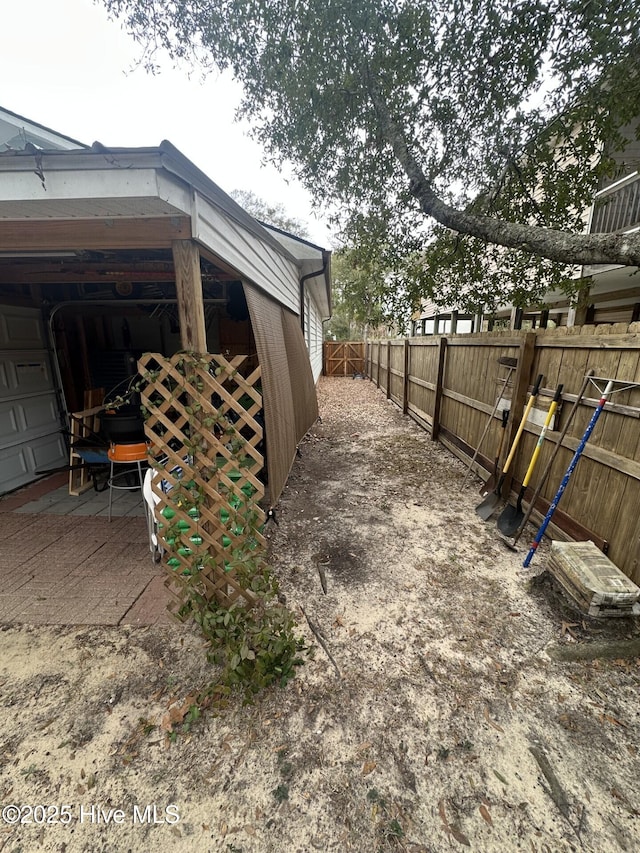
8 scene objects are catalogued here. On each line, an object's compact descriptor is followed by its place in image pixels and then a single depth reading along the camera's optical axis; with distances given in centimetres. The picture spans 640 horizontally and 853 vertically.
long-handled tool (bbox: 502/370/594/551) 299
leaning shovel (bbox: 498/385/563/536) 334
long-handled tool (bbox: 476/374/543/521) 373
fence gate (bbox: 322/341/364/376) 1983
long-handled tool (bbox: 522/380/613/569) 270
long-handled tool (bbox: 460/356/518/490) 414
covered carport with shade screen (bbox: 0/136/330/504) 172
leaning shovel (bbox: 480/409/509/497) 429
